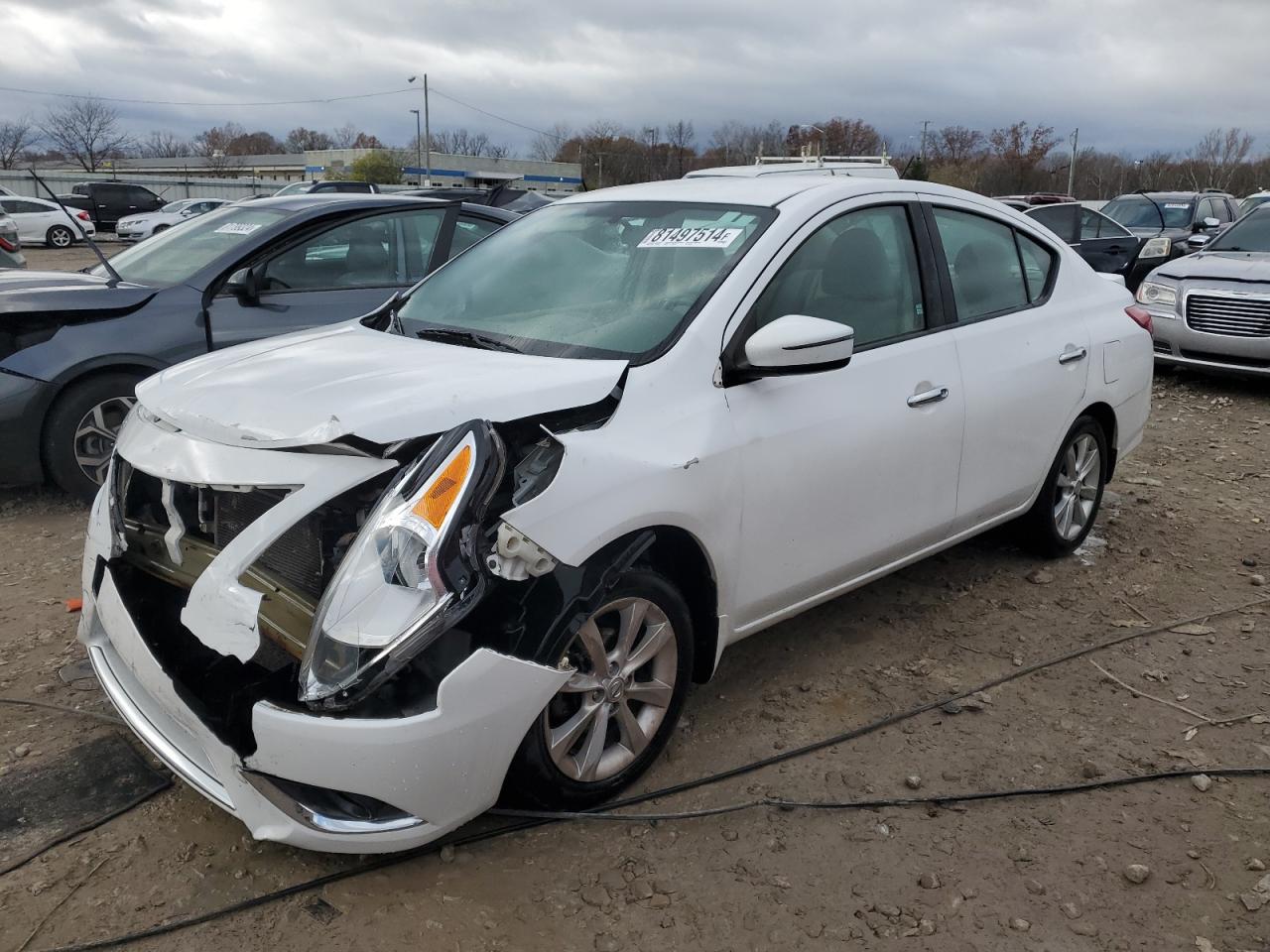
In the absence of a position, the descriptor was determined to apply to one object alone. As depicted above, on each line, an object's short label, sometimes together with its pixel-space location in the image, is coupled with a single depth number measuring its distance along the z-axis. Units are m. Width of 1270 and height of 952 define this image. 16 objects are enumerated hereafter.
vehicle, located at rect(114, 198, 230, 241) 29.23
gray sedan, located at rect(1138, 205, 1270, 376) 8.85
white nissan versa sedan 2.35
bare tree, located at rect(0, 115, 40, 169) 71.94
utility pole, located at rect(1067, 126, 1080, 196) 62.59
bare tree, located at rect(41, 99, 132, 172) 73.06
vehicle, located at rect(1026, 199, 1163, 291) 12.69
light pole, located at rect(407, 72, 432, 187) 56.61
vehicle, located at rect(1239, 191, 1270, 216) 15.73
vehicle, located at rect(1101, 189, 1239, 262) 15.43
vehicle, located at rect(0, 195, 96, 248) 28.48
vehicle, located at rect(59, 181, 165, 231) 34.88
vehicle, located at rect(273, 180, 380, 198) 20.02
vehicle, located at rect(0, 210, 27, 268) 8.84
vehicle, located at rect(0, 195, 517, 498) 5.15
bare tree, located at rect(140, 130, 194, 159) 96.12
